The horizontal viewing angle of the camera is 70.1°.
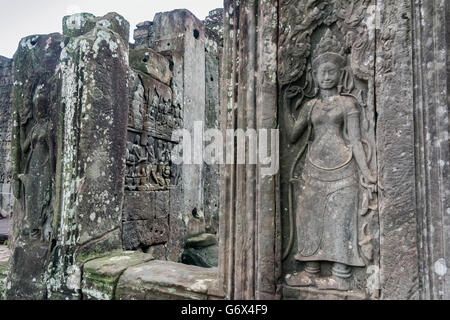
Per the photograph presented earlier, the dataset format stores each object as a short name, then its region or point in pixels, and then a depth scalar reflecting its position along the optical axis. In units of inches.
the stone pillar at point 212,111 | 244.7
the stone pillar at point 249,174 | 85.0
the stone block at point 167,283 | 94.1
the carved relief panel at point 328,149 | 79.4
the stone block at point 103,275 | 107.4
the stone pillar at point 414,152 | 69.2
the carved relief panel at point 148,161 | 166.2
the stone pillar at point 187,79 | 215.3
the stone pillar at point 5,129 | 379.2
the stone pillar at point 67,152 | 118.3
